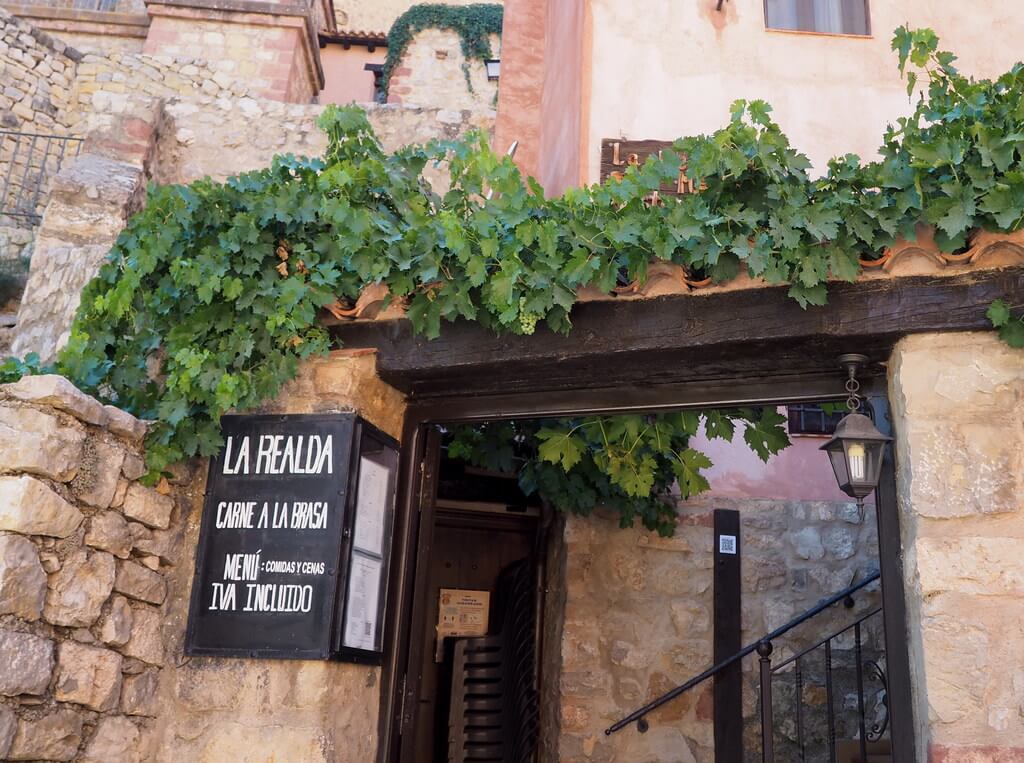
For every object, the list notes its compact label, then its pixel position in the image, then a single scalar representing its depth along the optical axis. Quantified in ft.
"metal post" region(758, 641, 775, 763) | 13.58
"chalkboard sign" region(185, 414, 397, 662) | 10.23
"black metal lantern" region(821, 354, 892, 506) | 9.23
